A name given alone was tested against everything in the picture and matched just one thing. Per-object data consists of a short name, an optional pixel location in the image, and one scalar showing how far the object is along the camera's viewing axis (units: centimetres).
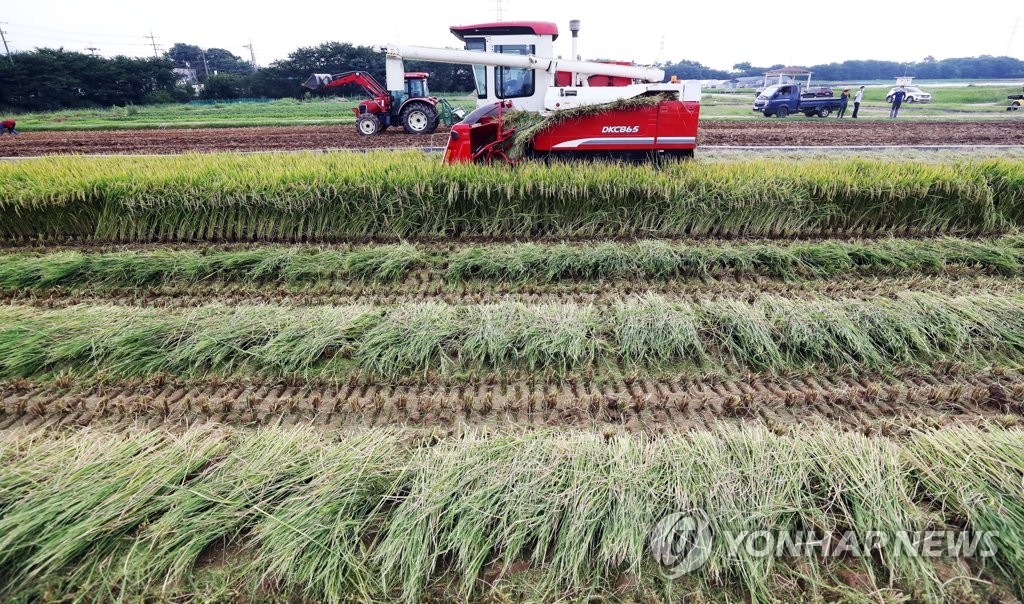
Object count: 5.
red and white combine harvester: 739
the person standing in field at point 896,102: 1972
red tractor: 1491
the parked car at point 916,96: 3008
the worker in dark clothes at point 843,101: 2003
